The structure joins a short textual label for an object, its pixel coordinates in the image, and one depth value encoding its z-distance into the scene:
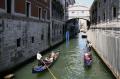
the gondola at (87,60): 8.85
